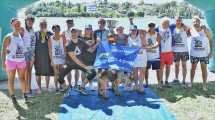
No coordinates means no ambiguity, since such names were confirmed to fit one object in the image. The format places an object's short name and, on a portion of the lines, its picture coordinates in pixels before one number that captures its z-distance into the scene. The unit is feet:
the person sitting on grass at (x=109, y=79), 16.23
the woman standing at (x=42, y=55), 16.82
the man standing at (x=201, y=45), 17.19
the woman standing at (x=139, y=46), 16.83
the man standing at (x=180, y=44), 17.76
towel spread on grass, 14.25
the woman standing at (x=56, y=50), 16.75
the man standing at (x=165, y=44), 17.34
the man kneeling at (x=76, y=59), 16.38
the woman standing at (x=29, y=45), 15.95
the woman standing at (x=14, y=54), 14.70
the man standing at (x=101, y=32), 17.20
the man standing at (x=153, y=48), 17.17
